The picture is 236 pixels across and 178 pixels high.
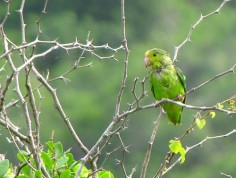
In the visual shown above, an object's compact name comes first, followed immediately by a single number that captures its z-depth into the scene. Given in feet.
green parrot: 38.65
